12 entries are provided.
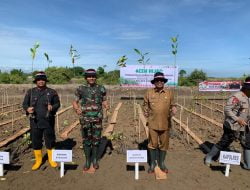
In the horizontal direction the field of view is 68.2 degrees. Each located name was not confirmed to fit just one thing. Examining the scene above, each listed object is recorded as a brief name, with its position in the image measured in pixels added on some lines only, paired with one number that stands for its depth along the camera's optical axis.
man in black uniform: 2.88
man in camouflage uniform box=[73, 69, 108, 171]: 2.80
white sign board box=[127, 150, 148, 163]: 2.75
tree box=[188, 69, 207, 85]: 20.06
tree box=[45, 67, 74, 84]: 18.69
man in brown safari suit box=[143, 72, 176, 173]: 2.71
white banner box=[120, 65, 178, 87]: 11.40
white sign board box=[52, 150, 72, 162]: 2.79
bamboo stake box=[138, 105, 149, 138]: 4.84
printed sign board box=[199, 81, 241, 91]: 13.05
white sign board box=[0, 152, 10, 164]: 2.75
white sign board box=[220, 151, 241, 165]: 2.77
